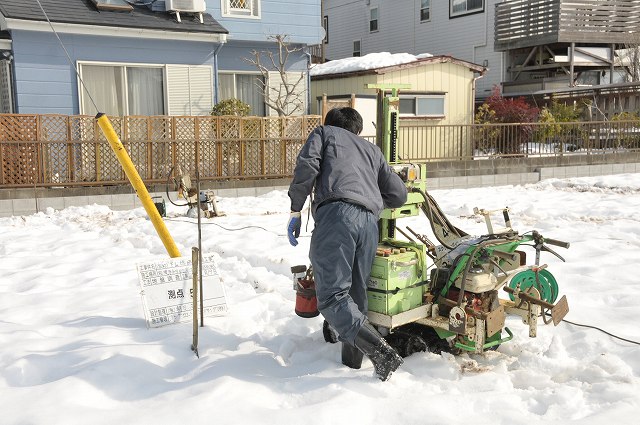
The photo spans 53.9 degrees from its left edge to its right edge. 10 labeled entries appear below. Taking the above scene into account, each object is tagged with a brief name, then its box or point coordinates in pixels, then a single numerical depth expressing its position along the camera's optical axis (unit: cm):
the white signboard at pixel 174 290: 509
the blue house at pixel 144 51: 1346
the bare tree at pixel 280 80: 1645
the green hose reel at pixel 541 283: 475
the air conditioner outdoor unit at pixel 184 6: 1491
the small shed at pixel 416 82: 1788
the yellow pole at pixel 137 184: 530
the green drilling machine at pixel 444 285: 416
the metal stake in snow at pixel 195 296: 437
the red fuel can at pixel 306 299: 445
